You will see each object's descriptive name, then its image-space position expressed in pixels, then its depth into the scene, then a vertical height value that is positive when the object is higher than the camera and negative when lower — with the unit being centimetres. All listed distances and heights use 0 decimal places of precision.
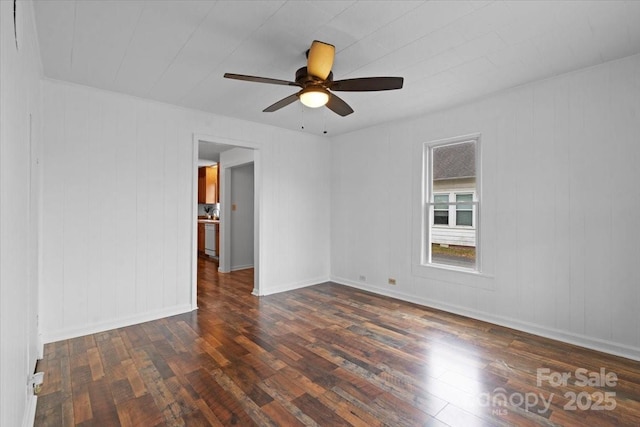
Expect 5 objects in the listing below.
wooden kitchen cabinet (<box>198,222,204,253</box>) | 846 -69
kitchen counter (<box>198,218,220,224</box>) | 775 -24
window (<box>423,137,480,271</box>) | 397 +14
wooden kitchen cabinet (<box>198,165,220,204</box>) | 841 +71
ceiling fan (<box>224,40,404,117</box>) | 229 +102
